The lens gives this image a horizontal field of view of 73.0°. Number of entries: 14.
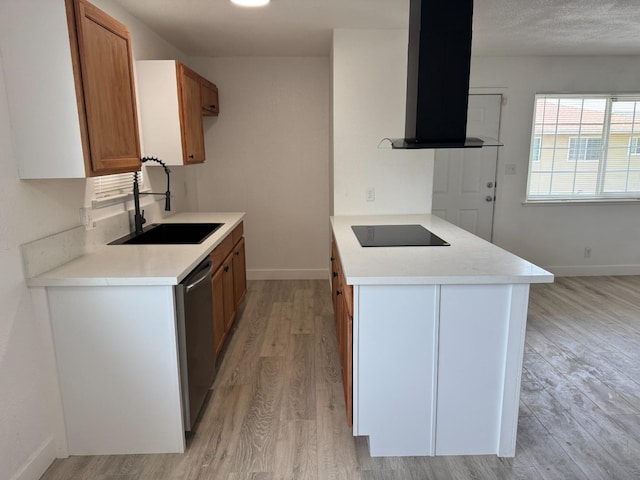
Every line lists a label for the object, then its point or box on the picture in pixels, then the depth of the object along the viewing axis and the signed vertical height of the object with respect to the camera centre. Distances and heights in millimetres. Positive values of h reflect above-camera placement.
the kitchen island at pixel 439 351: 1928 -875
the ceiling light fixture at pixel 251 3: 2670 +961
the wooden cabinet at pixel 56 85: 1759 +314
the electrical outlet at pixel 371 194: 3621 -297
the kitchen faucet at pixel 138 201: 2801 -265
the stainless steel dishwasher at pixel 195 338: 2055 -904
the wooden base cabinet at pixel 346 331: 2084 -926
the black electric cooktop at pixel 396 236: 2480 -483
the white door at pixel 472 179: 4559 -233
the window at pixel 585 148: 4645 +90
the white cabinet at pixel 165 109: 3010 +353
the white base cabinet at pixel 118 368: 1957 -952
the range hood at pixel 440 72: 2266 +456
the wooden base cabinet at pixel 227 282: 2844 -915
